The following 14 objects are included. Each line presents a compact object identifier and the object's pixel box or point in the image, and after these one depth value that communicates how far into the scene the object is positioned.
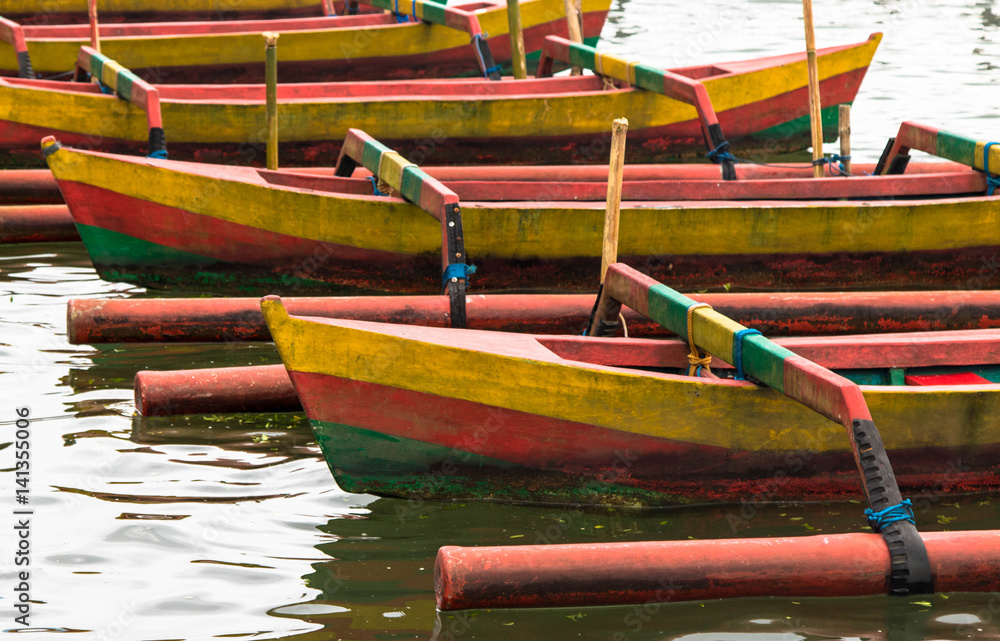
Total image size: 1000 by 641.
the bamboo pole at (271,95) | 16.37
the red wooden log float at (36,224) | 17.87
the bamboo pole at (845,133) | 18.28
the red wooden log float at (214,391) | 12.09
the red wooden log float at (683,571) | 8.47
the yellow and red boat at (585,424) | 9.94
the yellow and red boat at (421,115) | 19.31
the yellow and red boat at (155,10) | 28.05
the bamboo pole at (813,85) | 17.47
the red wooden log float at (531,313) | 13.33
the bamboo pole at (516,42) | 22.36
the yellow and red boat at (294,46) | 23.66
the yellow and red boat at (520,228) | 15.43
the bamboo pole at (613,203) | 11.91
